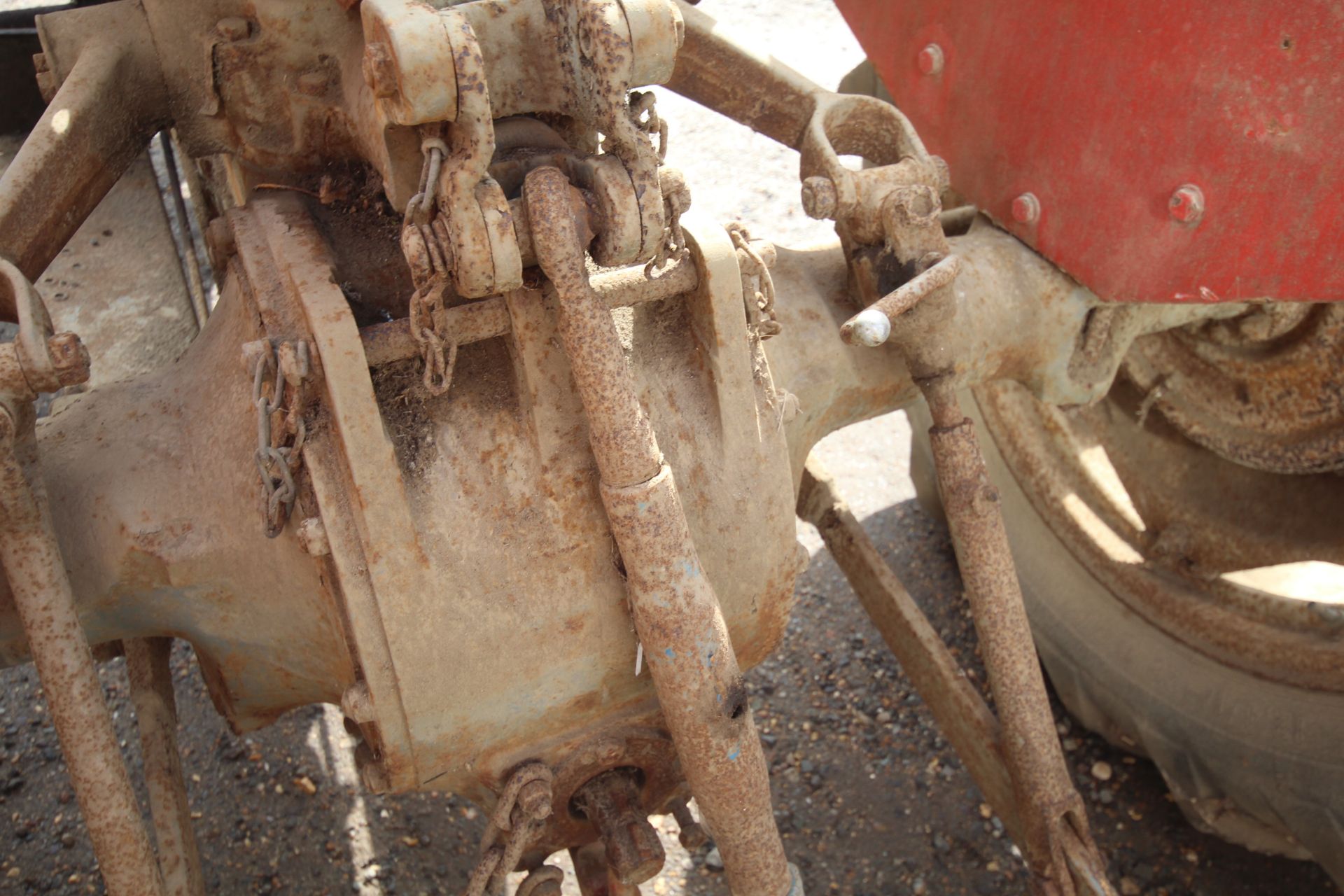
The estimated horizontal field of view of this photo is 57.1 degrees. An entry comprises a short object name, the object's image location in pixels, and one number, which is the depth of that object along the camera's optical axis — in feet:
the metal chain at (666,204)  4.06
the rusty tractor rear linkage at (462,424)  4.12
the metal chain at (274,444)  4.20
